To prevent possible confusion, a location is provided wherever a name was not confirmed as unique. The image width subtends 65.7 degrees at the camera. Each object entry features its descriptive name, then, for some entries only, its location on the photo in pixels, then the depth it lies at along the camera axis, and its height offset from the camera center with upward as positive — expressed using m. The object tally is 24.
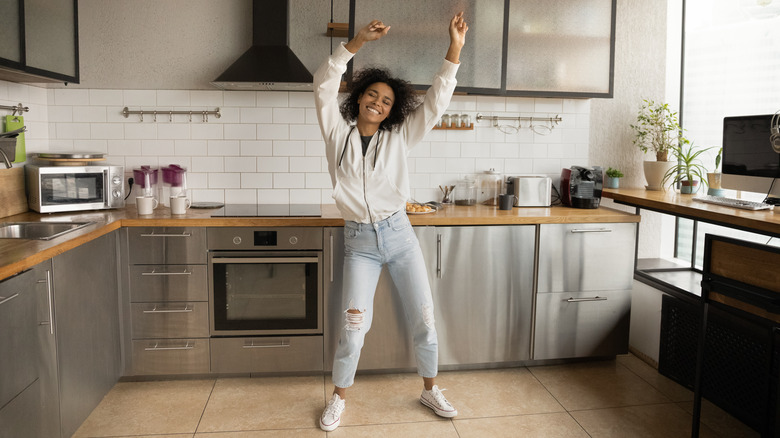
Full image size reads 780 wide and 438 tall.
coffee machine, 3.50 -0.13
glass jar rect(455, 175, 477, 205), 3.64 -0.18
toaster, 3.50 -0.15
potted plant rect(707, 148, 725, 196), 3.35 -0.09
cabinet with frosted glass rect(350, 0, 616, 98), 3.32 +0.66
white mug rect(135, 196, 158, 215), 3.10 -0.24
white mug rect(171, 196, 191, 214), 3.06 -0.24
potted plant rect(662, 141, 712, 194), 3.52 -0.03
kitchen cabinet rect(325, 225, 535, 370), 3.11 -0.72
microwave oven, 3.04 -0.16
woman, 2.56 -0.10
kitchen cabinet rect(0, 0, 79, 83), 2.62 +0.54
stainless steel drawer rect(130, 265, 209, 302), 3.00 -0.62
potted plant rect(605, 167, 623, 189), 3.75 -0.08
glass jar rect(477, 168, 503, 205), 3.69 -0.15
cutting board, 2.92 -0.18
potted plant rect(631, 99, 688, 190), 3.61 +0.18
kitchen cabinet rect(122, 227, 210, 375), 2.99 -0.71
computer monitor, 2.82 +0.05
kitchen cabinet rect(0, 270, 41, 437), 1.83 -0.64
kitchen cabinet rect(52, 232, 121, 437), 2.33 -0.72
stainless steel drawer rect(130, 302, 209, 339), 3.03 -0.81
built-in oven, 3.02 -0.62
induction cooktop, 3.17 -0.28
